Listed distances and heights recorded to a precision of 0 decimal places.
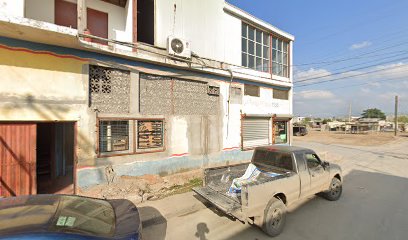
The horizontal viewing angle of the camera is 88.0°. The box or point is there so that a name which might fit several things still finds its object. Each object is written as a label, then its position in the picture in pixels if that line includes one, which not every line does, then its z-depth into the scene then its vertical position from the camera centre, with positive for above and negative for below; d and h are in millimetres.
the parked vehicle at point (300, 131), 35500 -2102
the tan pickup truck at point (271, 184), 4217 -1603
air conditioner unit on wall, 7629 +2596
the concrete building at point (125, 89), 5340 +920
